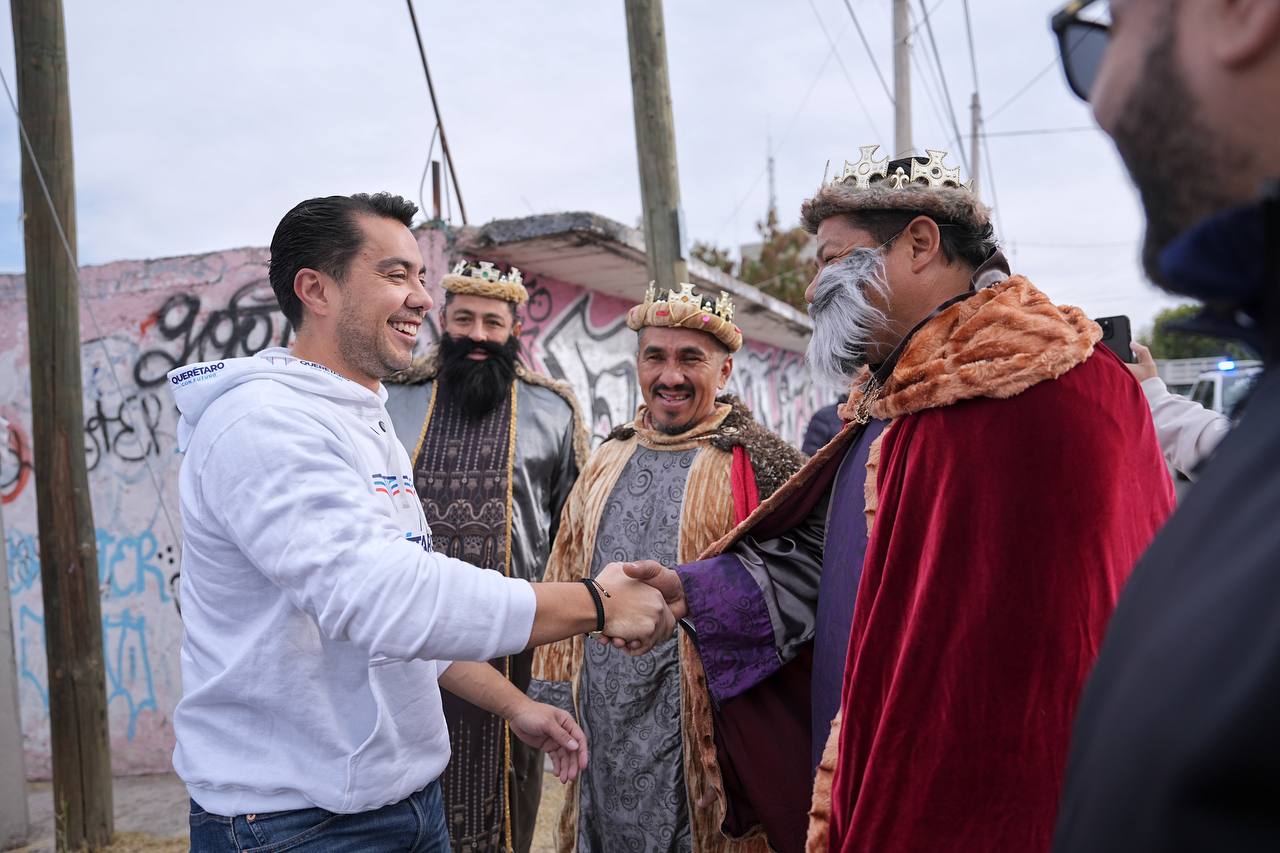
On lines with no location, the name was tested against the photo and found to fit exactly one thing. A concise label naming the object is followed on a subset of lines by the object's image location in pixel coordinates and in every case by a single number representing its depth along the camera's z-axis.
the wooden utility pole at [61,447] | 4.33
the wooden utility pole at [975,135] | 19.45
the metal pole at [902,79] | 11.22
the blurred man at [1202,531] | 0.61
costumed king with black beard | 3.87
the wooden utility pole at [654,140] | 5.11
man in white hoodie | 1.68
